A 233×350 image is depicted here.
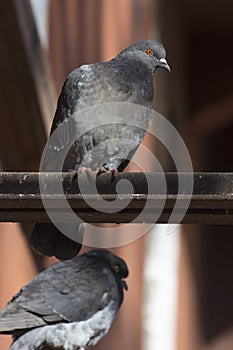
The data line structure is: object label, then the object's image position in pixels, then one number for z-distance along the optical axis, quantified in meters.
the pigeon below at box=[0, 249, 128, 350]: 10.45
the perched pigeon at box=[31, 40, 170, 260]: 10.66
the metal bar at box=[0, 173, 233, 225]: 7.32
